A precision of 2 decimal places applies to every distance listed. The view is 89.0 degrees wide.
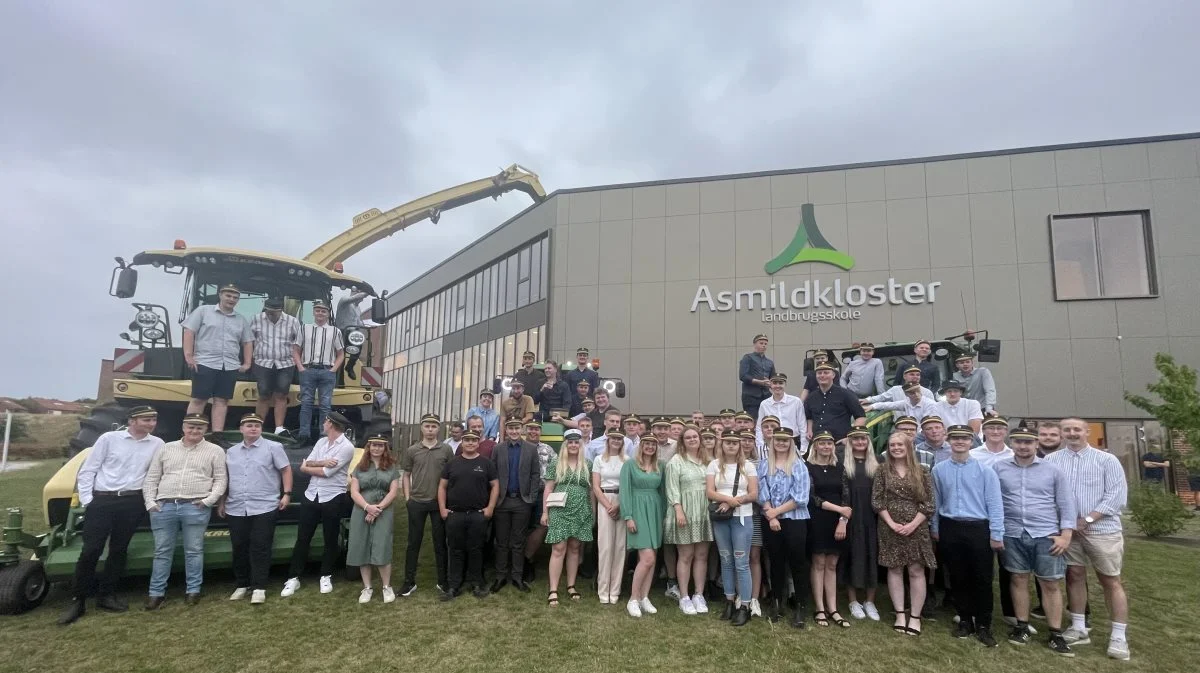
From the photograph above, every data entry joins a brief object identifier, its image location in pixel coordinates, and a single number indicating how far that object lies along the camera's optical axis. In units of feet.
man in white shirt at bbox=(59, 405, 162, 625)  17.78
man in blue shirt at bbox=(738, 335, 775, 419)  27.53
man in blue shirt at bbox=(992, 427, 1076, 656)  16.33
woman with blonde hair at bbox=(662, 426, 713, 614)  19.19
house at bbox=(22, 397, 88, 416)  108.90
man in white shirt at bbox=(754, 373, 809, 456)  22.48
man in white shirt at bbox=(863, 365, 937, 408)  22.36
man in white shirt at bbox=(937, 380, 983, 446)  21.12
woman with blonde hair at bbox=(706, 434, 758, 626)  18.31
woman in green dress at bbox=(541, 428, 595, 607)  20.51
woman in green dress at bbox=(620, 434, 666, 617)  19.31
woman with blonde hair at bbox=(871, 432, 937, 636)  17.37
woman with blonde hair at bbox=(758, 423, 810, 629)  18.08
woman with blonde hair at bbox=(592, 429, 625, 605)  20.10
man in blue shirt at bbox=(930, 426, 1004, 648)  16.66
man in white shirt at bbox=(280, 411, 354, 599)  20.35
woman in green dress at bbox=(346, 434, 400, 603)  20.04
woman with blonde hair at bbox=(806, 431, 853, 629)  17.97
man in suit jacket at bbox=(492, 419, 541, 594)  21.27
